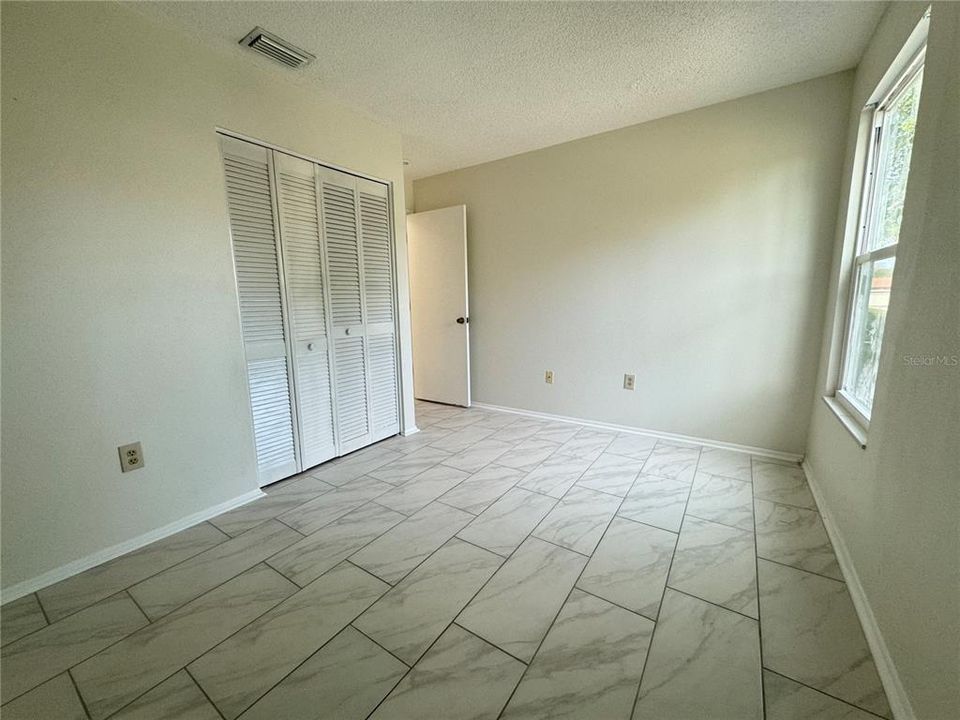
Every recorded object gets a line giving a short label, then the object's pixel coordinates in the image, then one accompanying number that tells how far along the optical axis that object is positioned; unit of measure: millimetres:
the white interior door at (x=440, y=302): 3686
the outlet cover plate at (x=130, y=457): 1694
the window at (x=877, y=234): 1605
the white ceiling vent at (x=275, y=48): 1752
